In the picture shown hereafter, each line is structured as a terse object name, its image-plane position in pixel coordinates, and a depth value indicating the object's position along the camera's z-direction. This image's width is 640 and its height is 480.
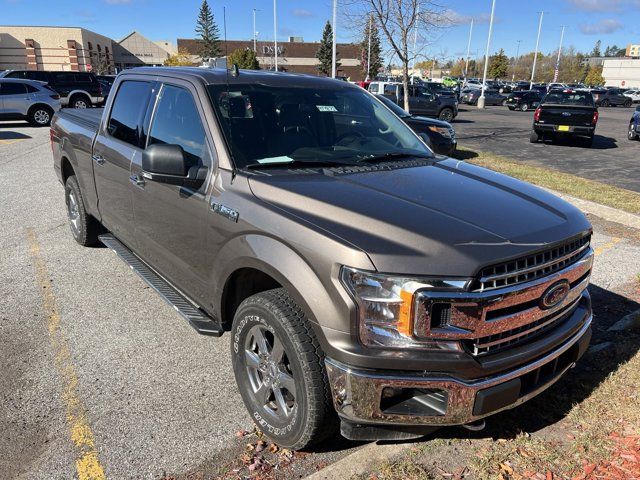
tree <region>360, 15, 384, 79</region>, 15.11
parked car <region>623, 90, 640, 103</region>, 51.58
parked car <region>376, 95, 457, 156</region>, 11.49
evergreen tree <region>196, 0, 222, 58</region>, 69.30
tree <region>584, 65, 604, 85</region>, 88.62
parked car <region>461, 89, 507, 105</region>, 44.16
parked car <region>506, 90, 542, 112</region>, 38.15
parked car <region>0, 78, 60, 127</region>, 18.91
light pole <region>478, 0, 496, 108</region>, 41.07
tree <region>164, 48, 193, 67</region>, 60.75
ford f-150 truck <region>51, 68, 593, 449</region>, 2.21
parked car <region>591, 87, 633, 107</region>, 48.72
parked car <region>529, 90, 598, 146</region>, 16.36
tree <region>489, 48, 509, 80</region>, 89.38
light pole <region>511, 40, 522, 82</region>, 116.38
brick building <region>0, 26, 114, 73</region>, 62.47
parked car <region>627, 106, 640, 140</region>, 18.53
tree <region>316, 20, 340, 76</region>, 83.96
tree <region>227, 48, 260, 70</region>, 50.45
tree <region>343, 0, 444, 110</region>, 13.97
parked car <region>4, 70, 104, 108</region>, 24.11
